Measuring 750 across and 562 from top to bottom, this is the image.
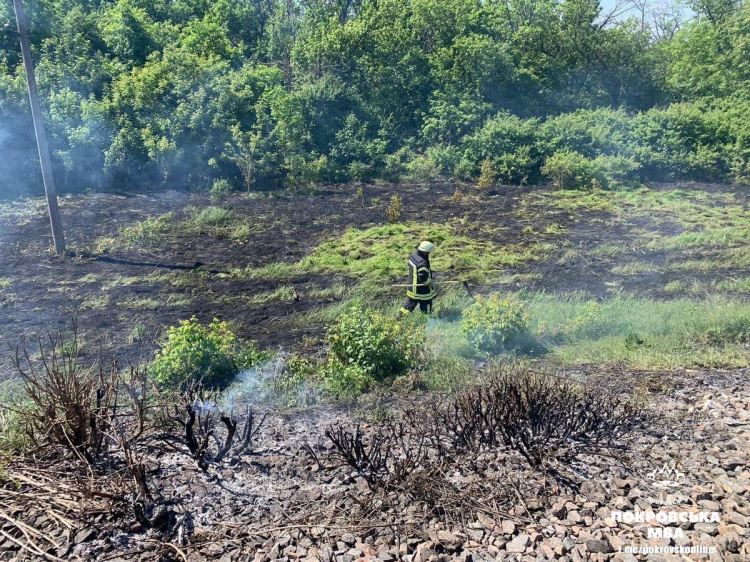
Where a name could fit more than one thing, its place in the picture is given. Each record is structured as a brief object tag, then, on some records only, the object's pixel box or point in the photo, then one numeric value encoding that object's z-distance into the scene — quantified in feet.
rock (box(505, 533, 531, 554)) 12.57
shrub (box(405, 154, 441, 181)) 65.77
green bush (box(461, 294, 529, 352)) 24.34
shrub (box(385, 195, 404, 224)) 48.48
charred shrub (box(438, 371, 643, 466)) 16.15
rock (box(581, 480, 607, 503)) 14.12
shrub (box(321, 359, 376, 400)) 21.22
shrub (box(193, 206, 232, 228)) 48.01
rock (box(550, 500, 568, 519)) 13.64
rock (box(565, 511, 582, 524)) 13.47
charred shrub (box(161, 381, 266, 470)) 15.57
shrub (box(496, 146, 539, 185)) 64.13
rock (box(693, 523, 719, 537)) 12.74
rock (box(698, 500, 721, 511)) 13.47
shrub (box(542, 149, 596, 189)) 61.05
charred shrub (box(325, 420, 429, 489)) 14.67
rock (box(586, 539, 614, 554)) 12.44
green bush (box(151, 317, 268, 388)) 21.54
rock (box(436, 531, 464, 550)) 12.76
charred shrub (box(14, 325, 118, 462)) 14.57
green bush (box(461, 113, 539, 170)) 65.98
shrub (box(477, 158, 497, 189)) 60.44
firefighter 28.55
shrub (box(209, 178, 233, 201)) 56.95
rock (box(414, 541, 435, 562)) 12.36
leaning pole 35.81
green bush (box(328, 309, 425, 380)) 22.48
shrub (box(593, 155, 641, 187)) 60.95
